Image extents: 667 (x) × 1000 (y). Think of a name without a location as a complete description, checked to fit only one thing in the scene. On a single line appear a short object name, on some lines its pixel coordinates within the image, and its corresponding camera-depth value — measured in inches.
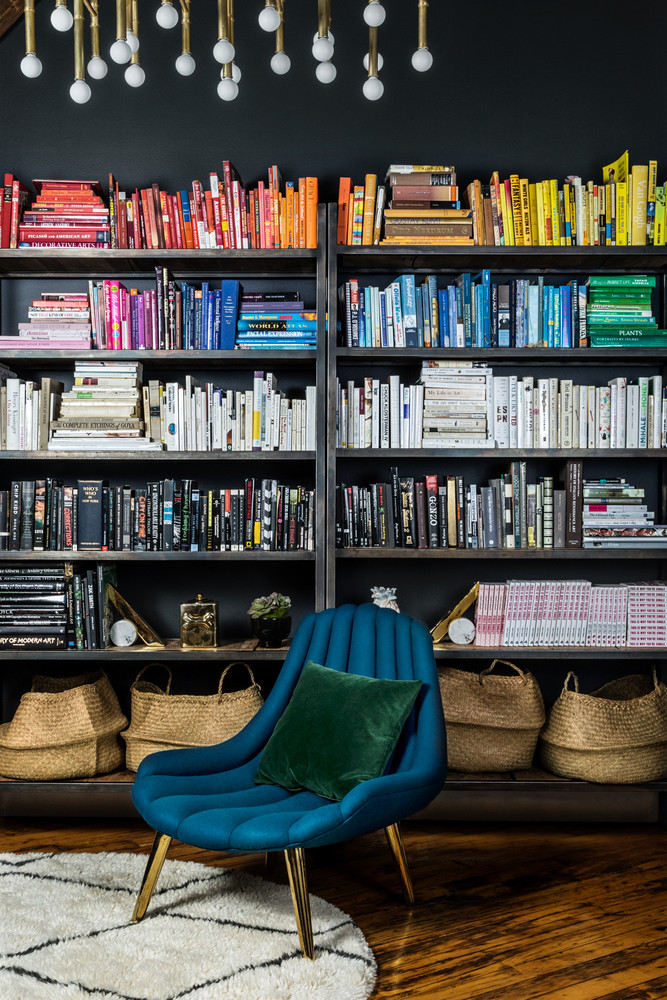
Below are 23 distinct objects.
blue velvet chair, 81.7
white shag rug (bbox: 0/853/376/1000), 78.7
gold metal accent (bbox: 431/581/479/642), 124.3
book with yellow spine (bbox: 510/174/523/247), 123.6
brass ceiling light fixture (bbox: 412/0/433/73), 74.4
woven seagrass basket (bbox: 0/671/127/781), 120.0
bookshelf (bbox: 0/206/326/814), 125.6
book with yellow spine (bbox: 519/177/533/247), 123.5
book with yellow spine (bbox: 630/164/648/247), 121.6
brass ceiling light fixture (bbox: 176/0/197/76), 78.2
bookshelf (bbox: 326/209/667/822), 122.0
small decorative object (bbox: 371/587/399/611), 123.6
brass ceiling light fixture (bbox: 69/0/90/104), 73.2
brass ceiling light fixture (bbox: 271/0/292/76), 76.5
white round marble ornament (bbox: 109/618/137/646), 124.7
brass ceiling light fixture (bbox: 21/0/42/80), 73.6
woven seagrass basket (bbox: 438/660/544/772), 121.2
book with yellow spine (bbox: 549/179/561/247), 123.2
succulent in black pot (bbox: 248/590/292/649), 122.8
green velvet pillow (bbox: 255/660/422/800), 92.2
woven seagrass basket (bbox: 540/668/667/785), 119.2
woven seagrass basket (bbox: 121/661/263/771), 120.3
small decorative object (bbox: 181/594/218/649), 125.1
